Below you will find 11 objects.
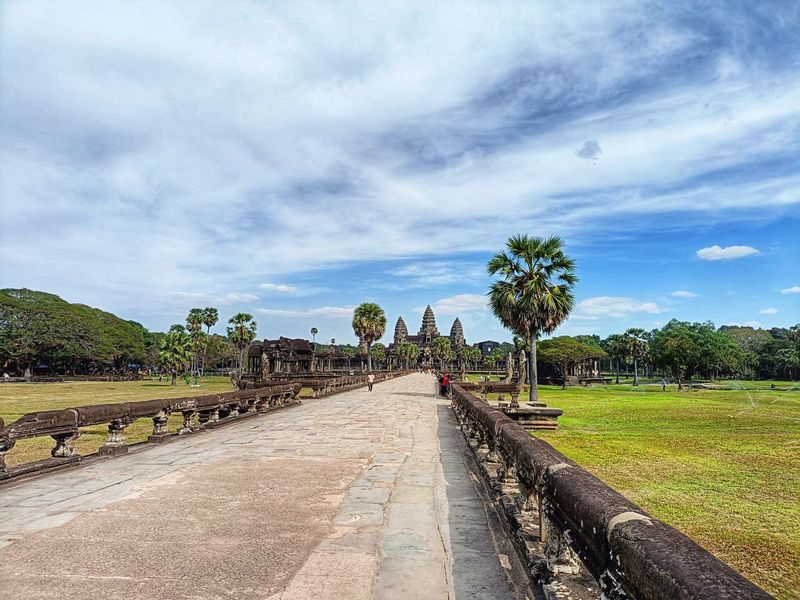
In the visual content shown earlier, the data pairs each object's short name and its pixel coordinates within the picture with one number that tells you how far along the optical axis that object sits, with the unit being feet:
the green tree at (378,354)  488.60
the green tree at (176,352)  209.26
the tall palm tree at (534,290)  75.10
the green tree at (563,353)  196.85
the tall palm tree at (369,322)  241.35
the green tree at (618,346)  292.84
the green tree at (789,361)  293.84
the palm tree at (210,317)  287.89
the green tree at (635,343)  273.75
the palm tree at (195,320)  283.18
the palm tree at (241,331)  220.23
